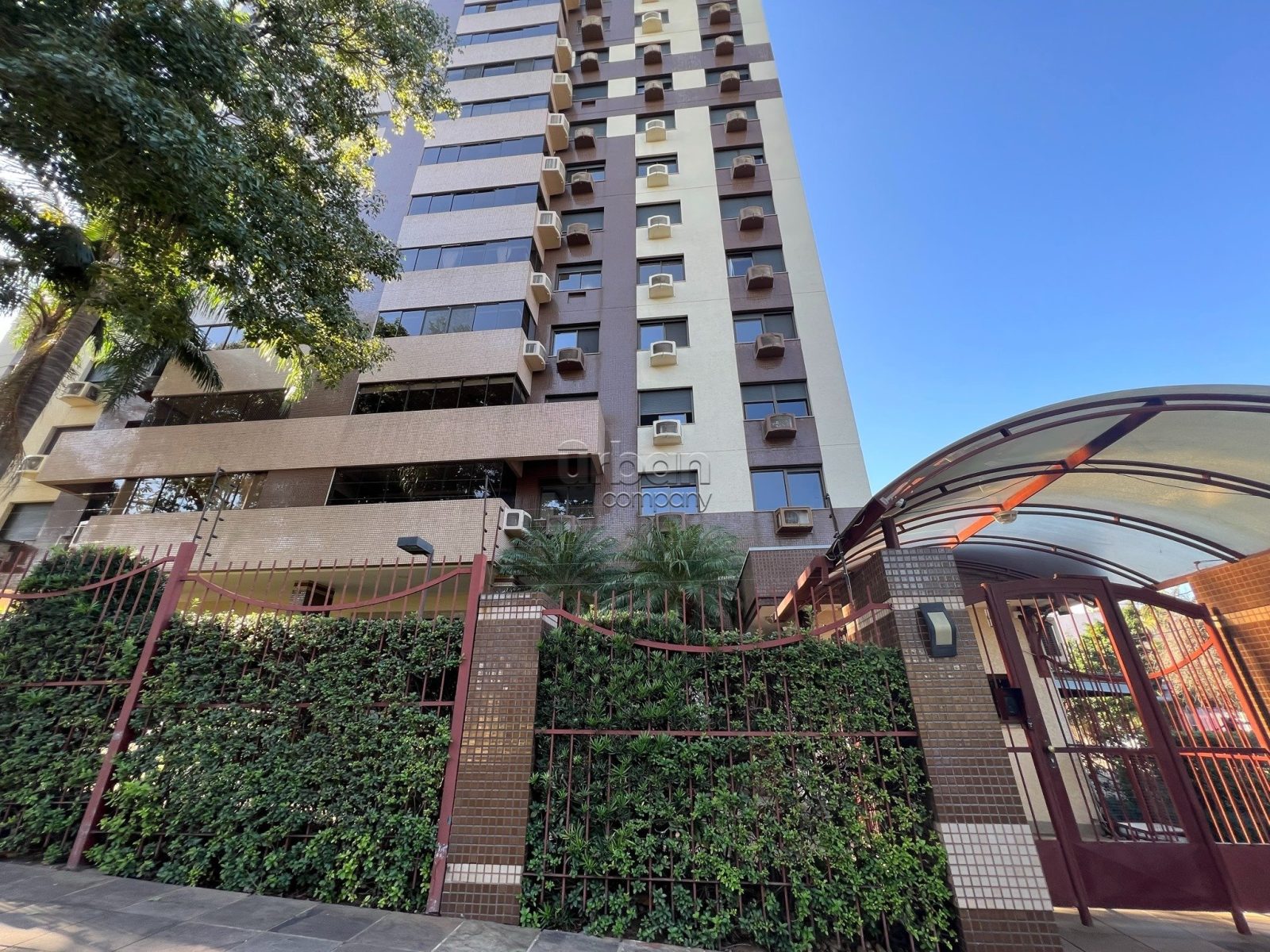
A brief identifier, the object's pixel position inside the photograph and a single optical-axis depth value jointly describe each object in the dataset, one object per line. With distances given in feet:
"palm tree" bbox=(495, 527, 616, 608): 34.30
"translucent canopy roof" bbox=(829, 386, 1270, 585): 13.89
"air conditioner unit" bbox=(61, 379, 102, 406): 52.70
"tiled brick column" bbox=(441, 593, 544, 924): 12.24
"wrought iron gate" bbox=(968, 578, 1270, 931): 12.30
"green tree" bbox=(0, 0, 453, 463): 20.86
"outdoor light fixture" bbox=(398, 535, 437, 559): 17.02
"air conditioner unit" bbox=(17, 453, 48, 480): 47.69
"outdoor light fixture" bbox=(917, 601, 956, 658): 12.82
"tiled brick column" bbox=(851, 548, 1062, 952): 11.00
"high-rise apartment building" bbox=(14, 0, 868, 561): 41.50
